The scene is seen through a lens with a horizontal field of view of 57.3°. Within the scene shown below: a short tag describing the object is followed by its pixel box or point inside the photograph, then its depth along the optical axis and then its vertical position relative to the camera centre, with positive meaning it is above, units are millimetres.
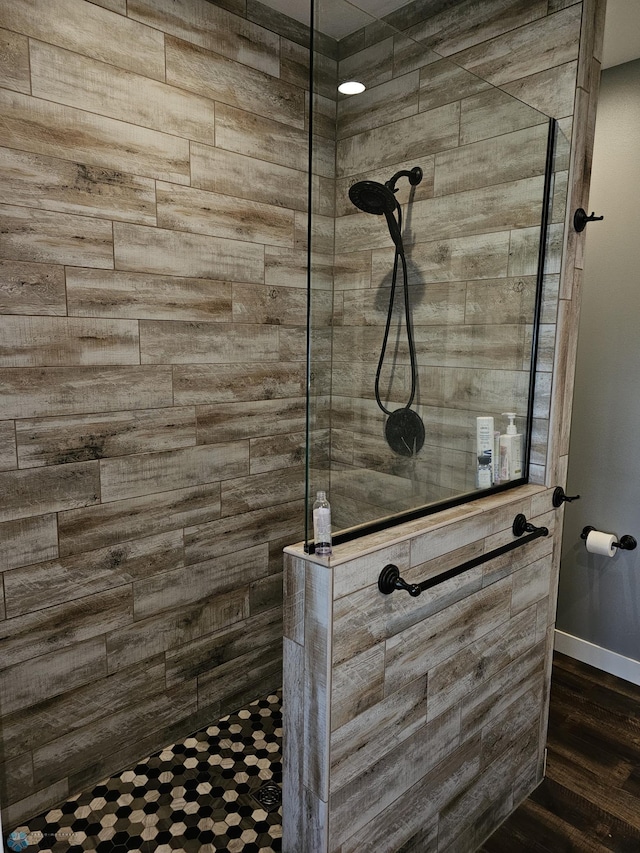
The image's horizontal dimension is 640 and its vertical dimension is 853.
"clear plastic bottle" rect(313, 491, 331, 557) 1232 -402
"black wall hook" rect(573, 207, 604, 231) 1821 +382
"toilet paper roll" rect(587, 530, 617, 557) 2559 -870
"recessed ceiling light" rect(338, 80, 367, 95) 1246 +535
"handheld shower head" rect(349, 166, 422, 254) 1312 +321
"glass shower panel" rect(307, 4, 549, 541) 1266 +180
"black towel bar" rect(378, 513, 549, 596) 1331 -571
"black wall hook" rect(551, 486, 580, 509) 1955 -515
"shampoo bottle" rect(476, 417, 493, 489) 1751 -284
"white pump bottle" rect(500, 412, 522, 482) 1834 -350
